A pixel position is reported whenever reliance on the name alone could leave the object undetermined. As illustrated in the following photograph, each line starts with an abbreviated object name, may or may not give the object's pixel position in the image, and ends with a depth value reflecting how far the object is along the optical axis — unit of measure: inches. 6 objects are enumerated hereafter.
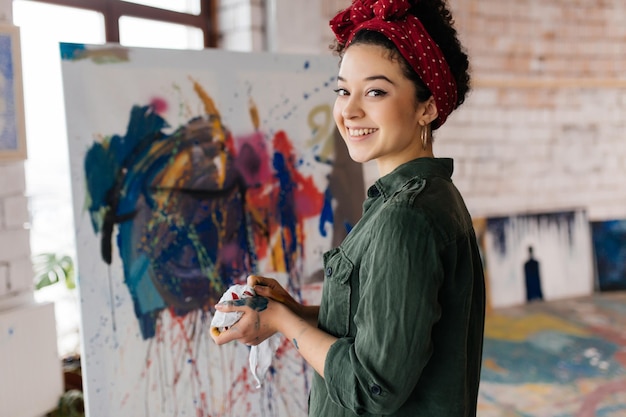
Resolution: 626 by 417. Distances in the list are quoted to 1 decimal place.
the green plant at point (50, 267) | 93.6
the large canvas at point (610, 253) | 176.7
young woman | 33.5
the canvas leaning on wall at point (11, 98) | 72.7
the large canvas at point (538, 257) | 164.7
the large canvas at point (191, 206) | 69.2
